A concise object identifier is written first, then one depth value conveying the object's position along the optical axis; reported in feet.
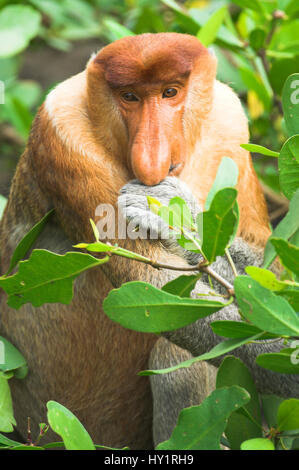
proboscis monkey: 6.12
